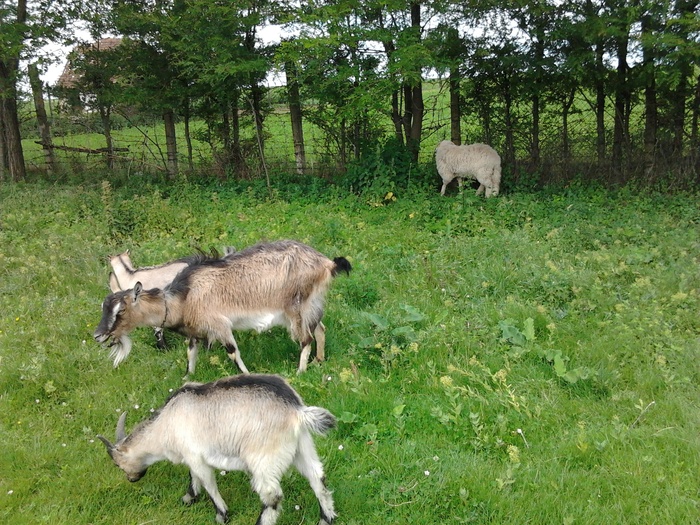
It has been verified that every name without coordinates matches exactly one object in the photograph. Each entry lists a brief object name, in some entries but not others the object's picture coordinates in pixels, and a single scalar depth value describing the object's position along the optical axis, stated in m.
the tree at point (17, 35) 8.72
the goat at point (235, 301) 4.07
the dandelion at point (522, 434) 3.20
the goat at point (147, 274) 4.94
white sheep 8.61
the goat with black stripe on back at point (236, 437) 2.67
